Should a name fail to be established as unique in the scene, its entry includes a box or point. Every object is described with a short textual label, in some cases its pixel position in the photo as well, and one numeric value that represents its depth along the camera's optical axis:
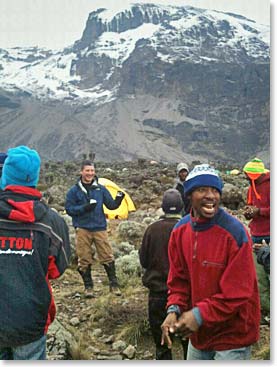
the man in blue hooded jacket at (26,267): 2.33
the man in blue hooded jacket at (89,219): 5.00
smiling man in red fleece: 2.16
